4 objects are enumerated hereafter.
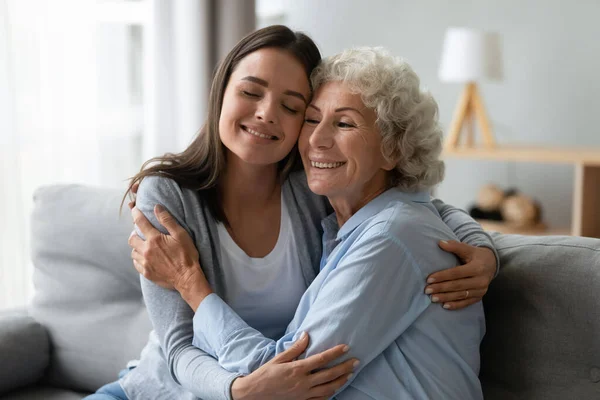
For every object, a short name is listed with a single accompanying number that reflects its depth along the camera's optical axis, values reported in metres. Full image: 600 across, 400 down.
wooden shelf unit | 3.39
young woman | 1.65
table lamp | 3.70
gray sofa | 2.09
